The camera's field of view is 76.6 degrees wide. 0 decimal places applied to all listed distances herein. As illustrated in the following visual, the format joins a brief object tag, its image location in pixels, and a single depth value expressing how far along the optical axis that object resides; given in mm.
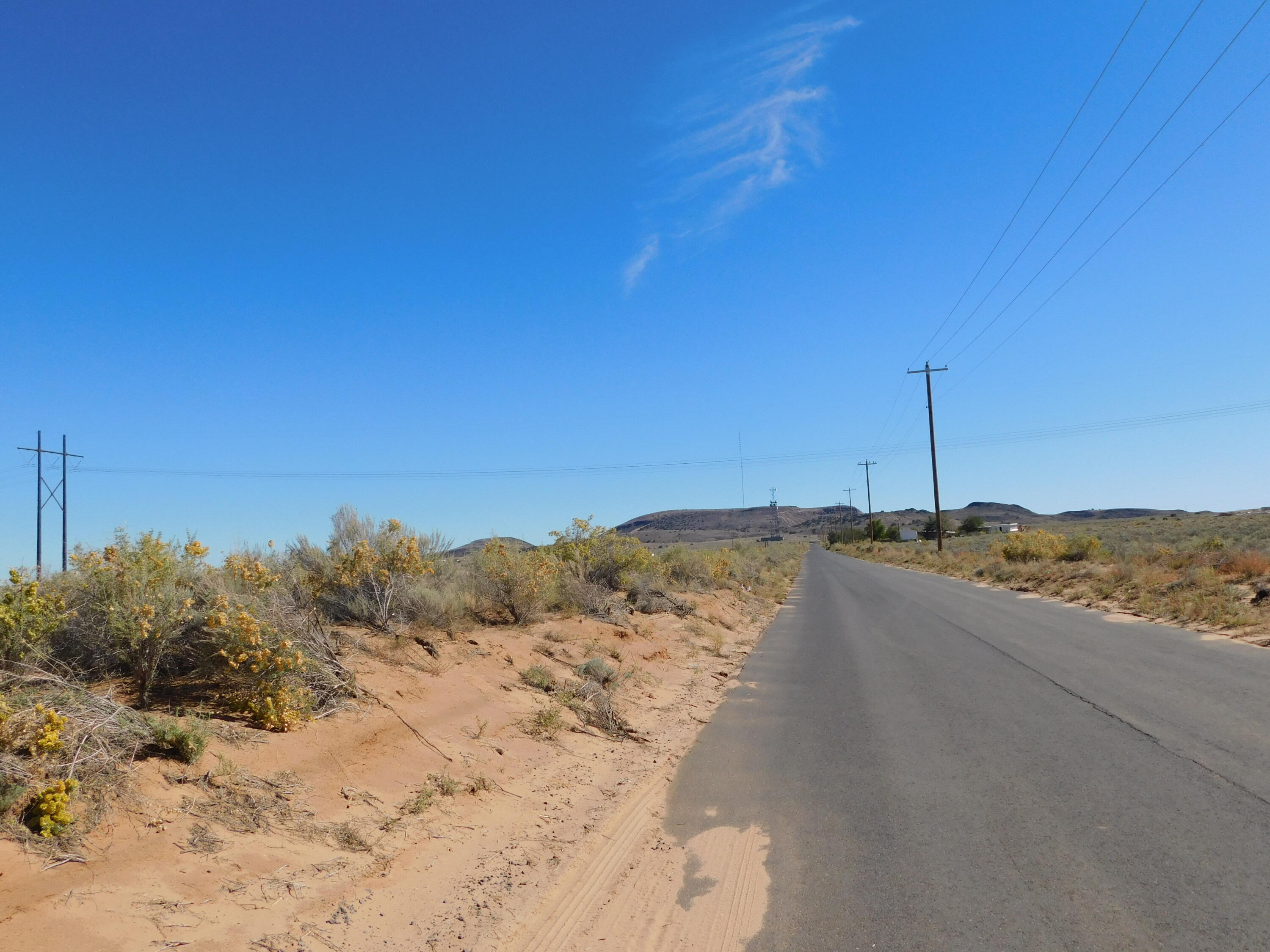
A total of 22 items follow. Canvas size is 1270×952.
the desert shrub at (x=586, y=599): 16828
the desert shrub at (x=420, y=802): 6367
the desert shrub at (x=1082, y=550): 38031
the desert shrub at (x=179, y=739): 5738
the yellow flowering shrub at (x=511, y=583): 14500
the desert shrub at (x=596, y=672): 11734
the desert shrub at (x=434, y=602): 11617
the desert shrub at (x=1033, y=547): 41906
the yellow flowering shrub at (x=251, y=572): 8648
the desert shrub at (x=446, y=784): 6891
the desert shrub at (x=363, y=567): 11195
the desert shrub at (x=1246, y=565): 21250
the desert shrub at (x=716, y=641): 17297
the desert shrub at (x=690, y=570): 27094
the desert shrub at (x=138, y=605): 6840
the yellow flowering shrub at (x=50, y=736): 4844
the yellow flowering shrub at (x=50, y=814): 4508
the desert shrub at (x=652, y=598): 20219
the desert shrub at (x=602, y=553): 20562
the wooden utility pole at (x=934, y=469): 54469
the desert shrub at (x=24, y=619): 6043
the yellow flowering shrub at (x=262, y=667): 6957
